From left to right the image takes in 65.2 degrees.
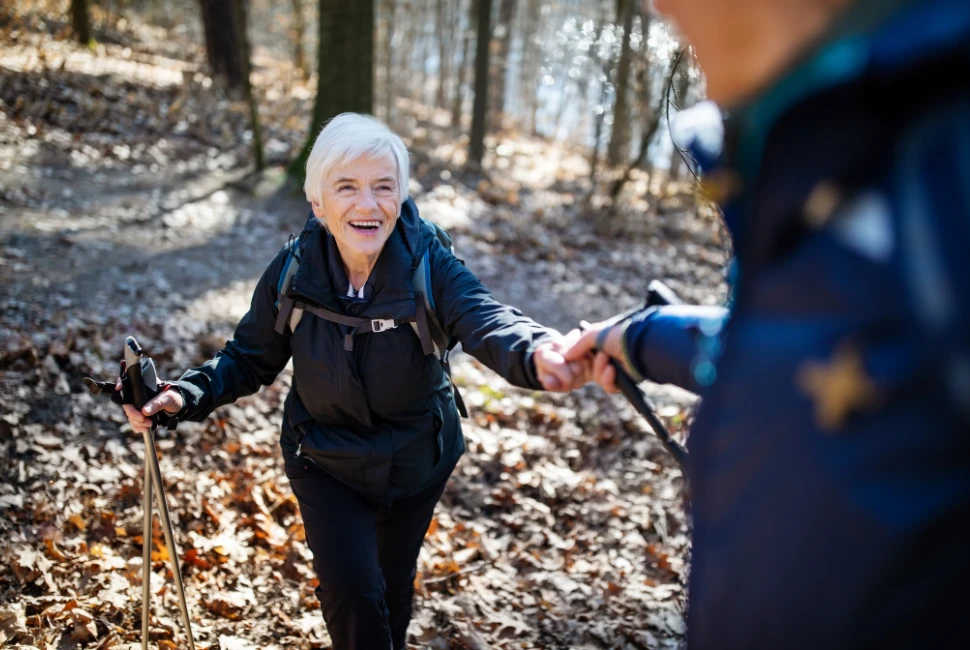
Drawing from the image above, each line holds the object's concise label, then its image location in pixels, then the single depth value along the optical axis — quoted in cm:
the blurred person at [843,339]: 92
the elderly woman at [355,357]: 308
